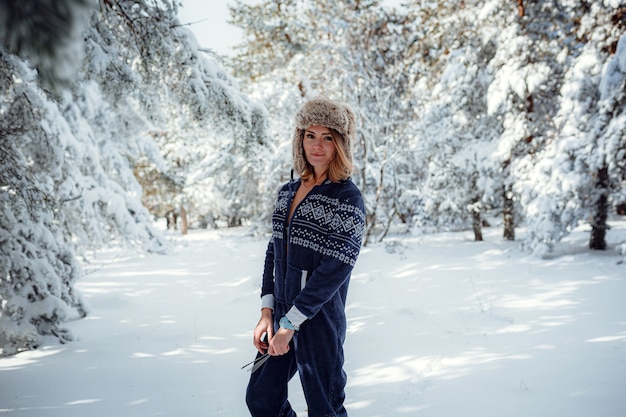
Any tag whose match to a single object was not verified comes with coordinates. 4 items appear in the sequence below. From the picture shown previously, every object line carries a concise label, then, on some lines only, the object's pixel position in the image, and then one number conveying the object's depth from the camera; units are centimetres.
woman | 188
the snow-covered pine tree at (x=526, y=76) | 900
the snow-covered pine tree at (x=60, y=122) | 372
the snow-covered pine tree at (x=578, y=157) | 762
